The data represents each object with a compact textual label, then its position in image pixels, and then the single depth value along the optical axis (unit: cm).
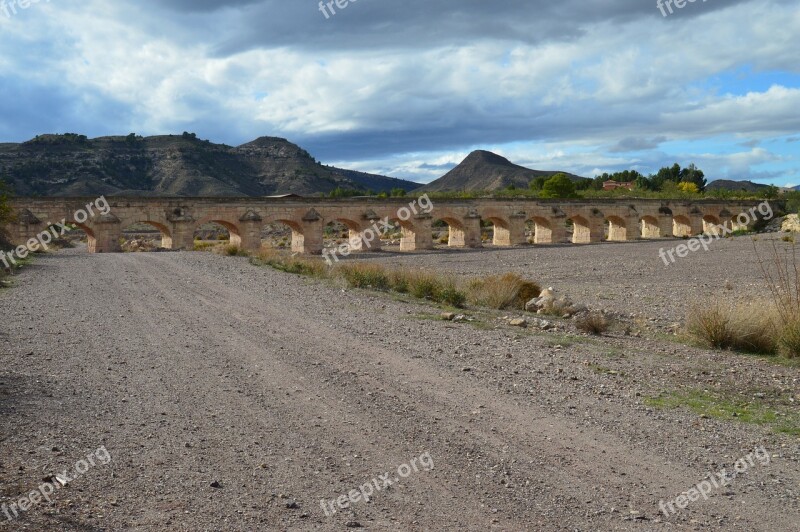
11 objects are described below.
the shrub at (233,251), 2558
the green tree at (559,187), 6141
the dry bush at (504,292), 1307
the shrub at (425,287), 1400
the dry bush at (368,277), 1562
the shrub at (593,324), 998
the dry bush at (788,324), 830
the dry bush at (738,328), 875
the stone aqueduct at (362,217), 2877
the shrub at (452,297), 1312
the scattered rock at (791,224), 4528
